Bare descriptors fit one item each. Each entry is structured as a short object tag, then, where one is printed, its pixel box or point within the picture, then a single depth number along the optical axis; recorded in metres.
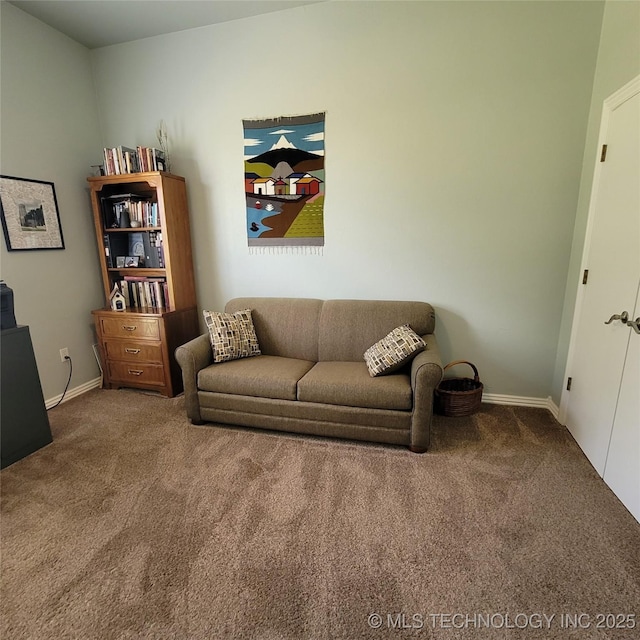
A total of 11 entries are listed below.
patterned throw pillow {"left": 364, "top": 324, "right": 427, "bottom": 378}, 2.25
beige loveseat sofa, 2.14
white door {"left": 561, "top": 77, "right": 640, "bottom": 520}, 1.73
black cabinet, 2.07
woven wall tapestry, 2.78
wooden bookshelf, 2.90
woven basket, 2.56
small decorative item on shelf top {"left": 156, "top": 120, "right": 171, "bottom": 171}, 3.09
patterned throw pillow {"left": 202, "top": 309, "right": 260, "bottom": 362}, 2.59
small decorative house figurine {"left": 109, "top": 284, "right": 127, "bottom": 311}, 3.08
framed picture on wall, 2.53
